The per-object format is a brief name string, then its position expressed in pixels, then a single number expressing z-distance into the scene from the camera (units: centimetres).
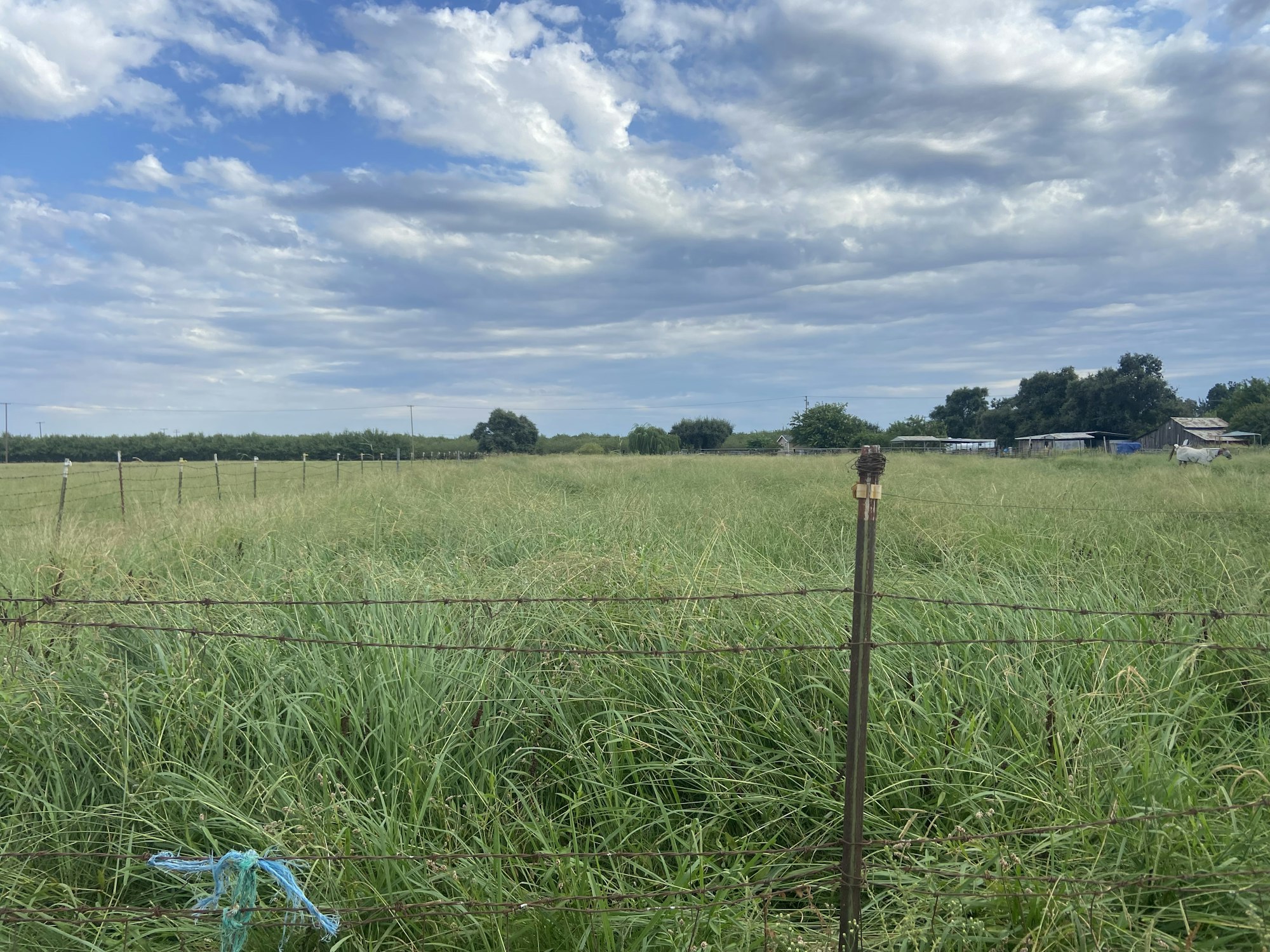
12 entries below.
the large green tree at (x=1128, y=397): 7031
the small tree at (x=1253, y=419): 6025
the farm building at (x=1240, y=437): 5358
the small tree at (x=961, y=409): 9819
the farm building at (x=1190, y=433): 5150
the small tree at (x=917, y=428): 9256
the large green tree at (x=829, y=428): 7112
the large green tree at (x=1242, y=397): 6844
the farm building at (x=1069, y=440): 6488
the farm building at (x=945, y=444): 6772
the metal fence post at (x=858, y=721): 225
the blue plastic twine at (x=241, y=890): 231
